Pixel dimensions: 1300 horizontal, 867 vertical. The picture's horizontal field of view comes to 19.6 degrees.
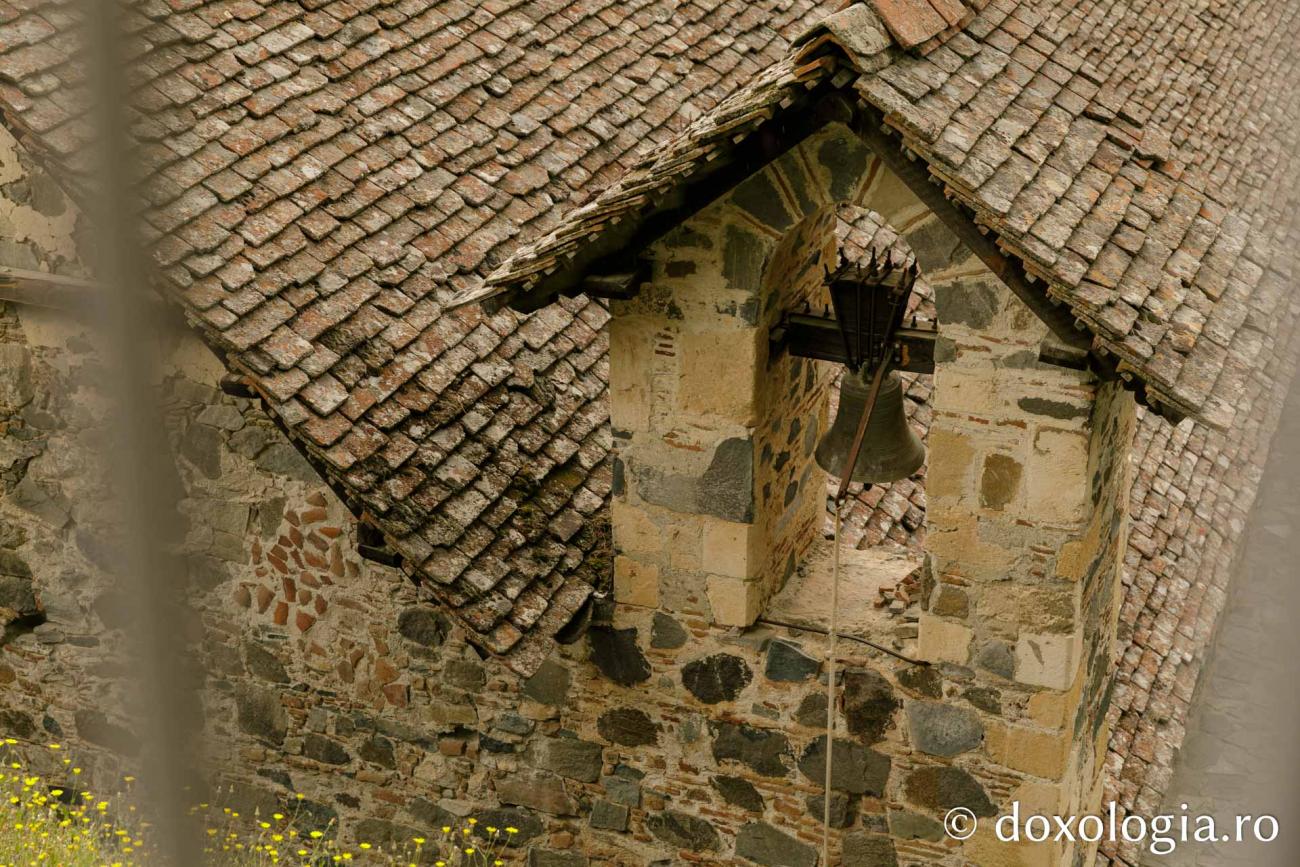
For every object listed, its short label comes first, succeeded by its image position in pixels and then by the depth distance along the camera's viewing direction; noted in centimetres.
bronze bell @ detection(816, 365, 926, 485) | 1474
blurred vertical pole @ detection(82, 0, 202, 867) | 440
